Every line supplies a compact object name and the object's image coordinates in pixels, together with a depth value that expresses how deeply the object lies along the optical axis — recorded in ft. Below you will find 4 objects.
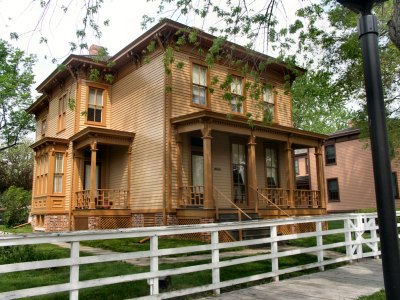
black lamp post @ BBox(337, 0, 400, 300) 8.73
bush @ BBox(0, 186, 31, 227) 81.51
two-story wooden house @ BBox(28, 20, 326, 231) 48.47
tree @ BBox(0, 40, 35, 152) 94.27
